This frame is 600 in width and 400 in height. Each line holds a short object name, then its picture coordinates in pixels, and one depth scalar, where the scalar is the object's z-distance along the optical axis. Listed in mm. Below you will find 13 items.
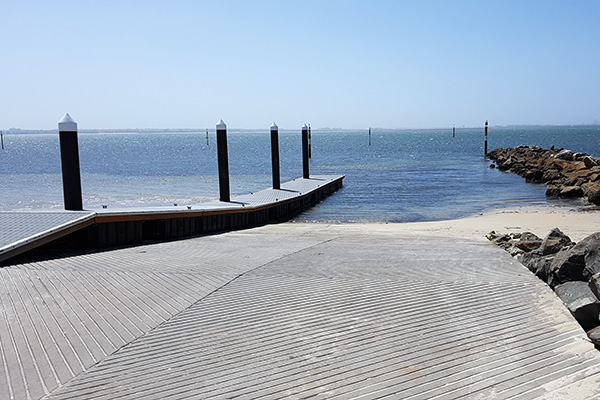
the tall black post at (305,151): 27375
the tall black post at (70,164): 10484
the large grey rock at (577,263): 6094
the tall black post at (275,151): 20266
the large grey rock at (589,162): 31094
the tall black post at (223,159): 15903
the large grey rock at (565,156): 36719
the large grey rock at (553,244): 8172
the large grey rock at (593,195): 21094
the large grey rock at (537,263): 6835
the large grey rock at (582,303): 5195
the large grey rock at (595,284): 5248
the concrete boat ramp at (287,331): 4023
